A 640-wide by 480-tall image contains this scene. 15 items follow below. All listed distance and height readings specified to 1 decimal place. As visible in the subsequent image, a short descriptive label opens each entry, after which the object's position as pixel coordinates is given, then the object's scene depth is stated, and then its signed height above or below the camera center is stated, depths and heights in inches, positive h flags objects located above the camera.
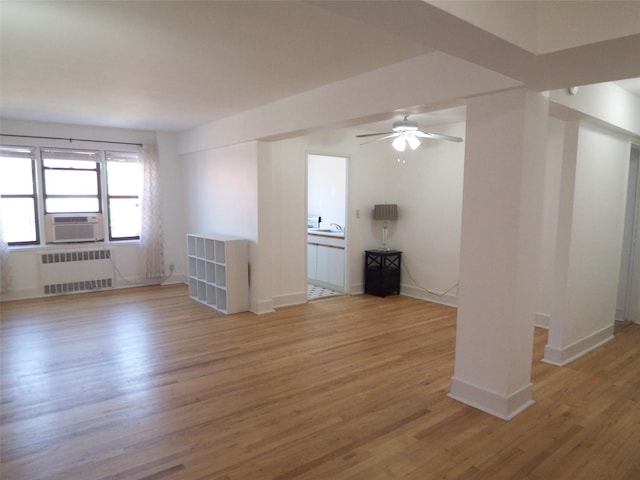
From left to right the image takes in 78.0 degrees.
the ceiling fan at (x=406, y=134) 178.5 +31.4
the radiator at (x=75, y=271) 242.5 -45.2
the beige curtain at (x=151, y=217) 268.1 -11.3
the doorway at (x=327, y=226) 258.1 -18.3
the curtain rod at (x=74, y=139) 228.4 +37.7
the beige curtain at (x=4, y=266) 224.4 -38.1
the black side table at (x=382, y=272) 248.5 -44.0
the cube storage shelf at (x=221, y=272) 208.7 -39.3
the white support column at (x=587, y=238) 141.8 -13.0
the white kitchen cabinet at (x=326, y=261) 258.4 -40.0
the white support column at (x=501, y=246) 104.6 -11.6
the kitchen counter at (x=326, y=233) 258.4 -21.0
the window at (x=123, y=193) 265.7 +4.4
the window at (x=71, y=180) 245.9 +12.2
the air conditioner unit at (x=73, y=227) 246.2 -17.6
